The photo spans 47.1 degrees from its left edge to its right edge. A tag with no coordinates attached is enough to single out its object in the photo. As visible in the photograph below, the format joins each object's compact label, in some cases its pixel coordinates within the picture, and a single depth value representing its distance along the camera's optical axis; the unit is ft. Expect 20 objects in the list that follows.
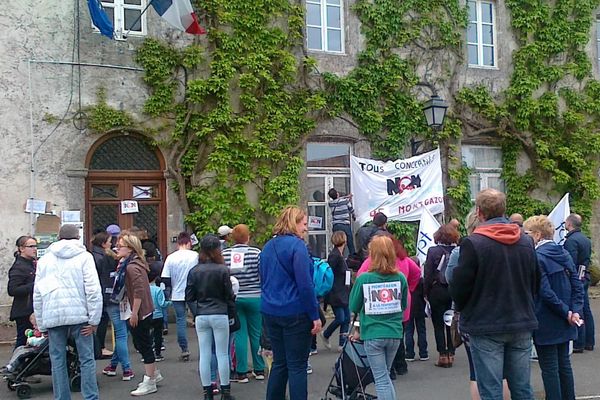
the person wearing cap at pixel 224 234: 31.99
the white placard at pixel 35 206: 39.01
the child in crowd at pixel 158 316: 29.07
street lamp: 45.01
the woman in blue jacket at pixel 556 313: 18.90
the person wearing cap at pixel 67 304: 20.90
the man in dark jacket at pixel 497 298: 15.76
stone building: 39.24
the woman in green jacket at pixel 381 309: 19.38
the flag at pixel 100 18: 39.32
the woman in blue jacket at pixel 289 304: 19.34
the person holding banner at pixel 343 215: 44.98
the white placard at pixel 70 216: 39.93
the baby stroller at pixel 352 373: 20.95
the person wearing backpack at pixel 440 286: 27.20
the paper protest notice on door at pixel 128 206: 42.11
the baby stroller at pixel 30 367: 24.76
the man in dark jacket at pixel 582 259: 29.40
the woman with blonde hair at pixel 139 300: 24.66
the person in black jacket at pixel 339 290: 30.78
